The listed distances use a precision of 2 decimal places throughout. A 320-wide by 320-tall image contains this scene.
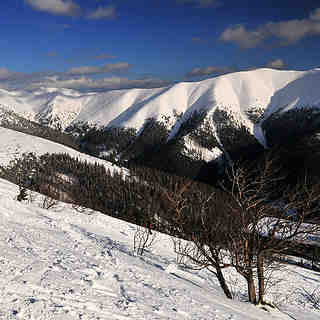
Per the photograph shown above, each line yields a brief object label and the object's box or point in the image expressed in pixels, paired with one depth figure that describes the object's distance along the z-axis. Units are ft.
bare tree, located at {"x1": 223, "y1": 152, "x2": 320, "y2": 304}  36.11
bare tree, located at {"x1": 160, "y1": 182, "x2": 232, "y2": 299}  42.04
